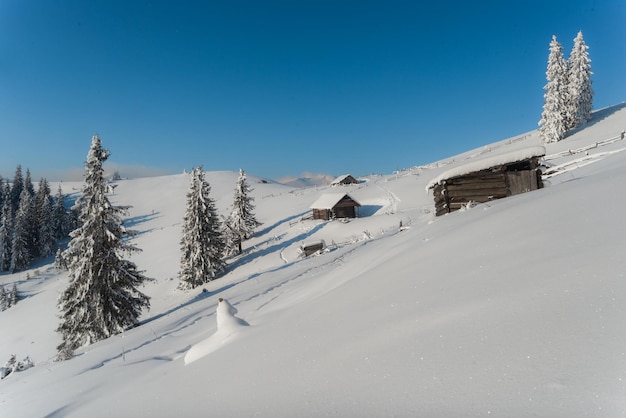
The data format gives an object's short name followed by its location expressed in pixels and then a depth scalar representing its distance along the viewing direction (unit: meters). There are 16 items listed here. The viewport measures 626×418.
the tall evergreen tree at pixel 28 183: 84.63
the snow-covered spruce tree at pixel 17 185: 85.62
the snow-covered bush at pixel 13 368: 10.11
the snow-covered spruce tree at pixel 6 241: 62.19
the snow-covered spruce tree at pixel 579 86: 49.00
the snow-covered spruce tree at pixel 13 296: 44.62
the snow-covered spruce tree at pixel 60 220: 70.12
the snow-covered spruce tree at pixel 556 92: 47.00
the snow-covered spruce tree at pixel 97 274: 17.20
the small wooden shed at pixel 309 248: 33.56
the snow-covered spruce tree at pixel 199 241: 34.53
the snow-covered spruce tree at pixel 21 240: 60.94
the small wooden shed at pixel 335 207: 47.88
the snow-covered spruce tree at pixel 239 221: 44.16
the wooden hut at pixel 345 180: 74.81
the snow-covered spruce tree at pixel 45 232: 66.50
